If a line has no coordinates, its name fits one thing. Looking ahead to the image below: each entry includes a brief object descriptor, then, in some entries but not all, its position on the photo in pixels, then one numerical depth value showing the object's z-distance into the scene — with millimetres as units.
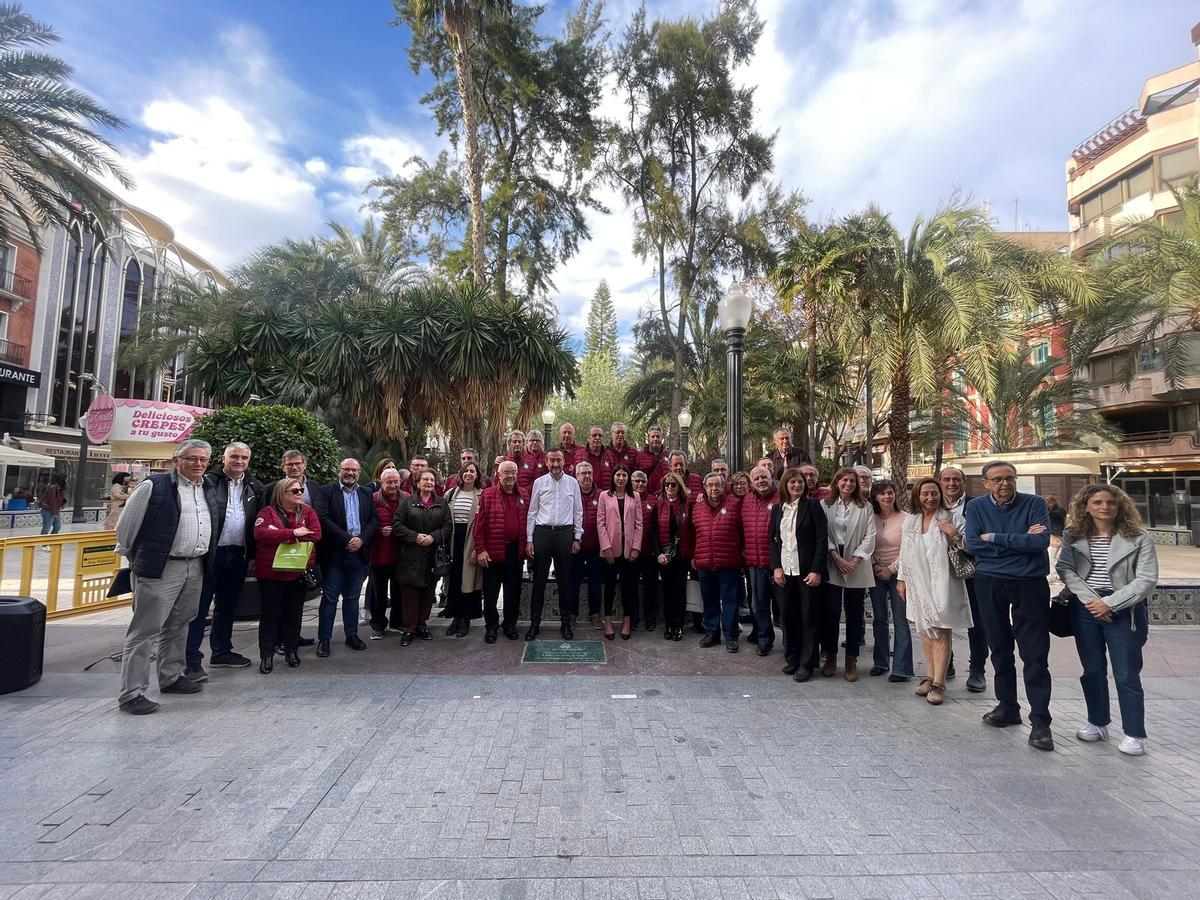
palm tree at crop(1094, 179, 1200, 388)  13516
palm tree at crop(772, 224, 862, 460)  13891
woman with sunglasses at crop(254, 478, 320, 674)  5113
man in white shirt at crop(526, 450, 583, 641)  6195
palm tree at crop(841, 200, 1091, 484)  12547
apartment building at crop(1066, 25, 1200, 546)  21859
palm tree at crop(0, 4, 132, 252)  10977
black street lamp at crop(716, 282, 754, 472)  7484
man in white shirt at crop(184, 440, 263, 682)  5031
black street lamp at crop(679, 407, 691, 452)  21297
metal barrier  6242
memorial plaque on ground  5641
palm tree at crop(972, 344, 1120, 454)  19703
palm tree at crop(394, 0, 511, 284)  15477
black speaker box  4570
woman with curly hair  3764
